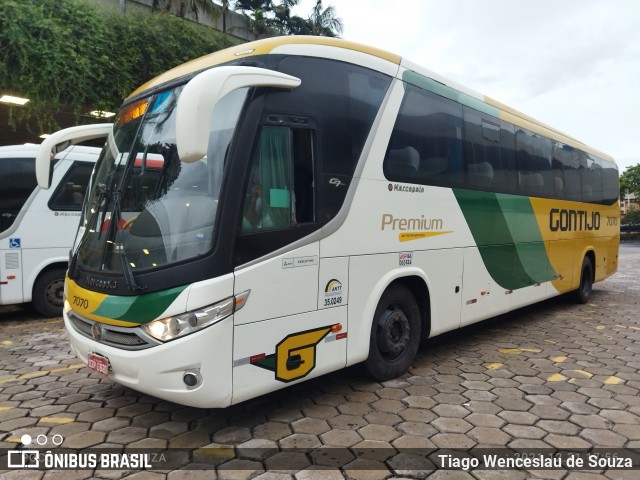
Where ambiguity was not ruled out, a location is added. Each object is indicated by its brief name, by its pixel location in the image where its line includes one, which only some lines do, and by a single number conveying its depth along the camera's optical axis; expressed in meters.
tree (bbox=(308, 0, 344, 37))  28.83
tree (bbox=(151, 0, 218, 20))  17.23
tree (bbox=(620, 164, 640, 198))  44.11
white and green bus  3.24
